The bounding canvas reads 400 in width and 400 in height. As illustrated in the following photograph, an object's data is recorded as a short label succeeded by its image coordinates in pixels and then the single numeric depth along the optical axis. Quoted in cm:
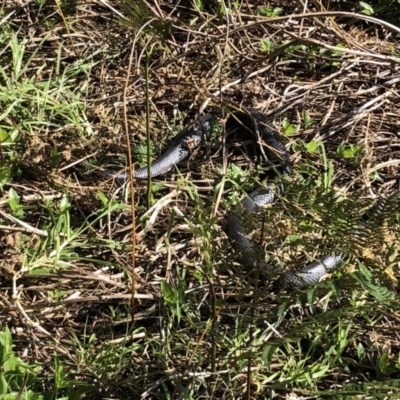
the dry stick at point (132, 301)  264
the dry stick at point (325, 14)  265
